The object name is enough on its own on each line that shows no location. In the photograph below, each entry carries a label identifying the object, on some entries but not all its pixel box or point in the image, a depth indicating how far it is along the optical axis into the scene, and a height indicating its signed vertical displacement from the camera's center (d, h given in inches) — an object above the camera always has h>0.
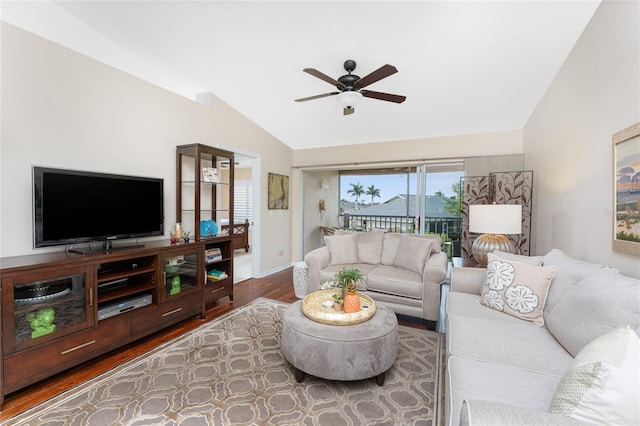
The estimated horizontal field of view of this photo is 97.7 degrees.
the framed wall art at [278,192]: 193.3 +12.1
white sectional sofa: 31.5 -23.0
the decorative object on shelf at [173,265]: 109.8 -23.1
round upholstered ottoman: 70.7 -36.2
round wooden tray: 77.2 -30.3
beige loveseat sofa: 112.1 -27.0
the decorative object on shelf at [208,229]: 135.7 -10.2
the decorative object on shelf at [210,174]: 133.0 +16.3
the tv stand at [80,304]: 69.6 -29.9
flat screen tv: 82.4 +0.1
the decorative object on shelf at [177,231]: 118.6 -9.8
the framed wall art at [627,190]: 62.0 +5.0
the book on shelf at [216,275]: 133.6 -32.1
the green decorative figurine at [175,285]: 112.1 -31.4
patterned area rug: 64.9 -48.4
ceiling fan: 98.3 +43.6
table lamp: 105.6 -5.9
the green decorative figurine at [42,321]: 74.3 -31.1
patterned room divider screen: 144.6 +8.7
